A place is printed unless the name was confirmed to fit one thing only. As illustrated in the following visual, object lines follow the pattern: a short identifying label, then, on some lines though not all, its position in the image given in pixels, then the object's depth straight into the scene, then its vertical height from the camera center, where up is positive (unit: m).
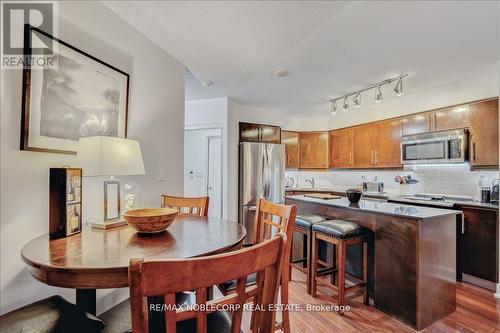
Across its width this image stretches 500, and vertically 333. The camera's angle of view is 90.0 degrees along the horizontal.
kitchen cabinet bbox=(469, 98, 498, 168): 2.85 +0.43
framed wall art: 1.30 +0.42
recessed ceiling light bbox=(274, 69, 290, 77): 2.89 +1.13
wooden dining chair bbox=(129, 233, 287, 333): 0.58 -0.29
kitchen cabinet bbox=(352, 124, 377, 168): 4.29 +0.42
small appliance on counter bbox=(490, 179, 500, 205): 2.76 -0.26
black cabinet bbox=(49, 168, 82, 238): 1.30 -0.19
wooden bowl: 1.28 -0.28
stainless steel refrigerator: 4.11 -0.15
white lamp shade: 1.36 +0.06
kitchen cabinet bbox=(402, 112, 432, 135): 3.55 +0.67
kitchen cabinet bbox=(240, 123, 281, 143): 4.34 +0.64
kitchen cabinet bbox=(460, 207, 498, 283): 2.61 -0.80
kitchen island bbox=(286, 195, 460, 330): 1.92 -0.76
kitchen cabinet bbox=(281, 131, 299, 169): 5.15 +0.43
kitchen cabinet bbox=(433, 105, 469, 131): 3.13 +0.67
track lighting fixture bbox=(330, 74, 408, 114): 3.09 +1.10
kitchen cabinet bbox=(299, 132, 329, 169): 5.22 +0.39
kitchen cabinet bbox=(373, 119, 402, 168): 3.91 +0.40
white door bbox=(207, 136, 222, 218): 4.45 -0.09
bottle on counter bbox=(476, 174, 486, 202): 3.05 -0.22
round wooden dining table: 0.88 -0.35
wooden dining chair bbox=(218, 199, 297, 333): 1.44 -0.38
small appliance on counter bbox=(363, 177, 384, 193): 4.31 -0.30
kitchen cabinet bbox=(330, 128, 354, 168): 4.71 +0.40
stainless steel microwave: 3.10 +0.29
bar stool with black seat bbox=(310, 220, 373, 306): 2.15 -0.65
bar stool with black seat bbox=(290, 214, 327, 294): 2.51 -0.60
